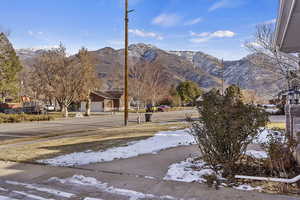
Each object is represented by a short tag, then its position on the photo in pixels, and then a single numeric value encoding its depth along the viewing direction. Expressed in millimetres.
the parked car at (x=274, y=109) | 25938
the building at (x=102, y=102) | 50281
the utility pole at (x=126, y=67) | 15281
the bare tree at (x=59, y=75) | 30000
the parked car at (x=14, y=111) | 32000
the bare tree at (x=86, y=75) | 31016
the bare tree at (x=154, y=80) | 35438
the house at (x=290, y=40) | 3863
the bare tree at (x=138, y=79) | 33675
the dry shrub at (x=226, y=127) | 4344
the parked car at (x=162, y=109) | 45391
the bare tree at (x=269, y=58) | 16312
